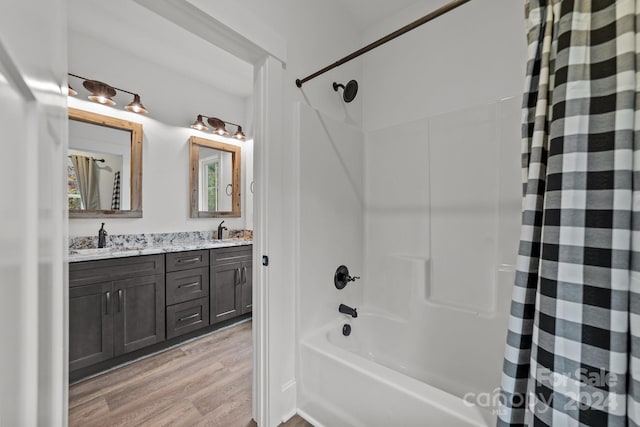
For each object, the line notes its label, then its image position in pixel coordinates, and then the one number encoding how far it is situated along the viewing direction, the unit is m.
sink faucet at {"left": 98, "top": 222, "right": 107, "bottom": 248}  2.34
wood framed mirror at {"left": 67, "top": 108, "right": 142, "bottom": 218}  2.29
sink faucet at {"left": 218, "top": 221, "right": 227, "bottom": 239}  3.17
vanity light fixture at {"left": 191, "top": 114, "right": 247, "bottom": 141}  2.96
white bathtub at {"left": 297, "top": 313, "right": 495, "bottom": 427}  1.02
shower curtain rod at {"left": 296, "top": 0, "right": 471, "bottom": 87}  1.08
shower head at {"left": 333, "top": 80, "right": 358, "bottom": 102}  1.89
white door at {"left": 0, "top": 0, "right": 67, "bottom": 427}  0.21
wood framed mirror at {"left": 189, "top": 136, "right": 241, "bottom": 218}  3.01
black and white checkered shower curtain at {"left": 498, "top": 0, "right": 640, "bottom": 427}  0.63
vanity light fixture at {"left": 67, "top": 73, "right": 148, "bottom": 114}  2.19
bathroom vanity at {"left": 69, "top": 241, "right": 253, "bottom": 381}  1.89
